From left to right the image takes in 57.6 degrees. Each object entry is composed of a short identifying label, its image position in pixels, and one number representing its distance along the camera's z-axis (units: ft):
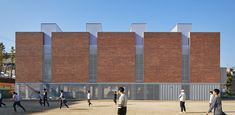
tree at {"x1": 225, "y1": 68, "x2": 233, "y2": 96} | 170.08
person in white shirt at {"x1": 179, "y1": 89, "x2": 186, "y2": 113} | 47.10
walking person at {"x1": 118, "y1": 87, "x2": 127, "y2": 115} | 23.86
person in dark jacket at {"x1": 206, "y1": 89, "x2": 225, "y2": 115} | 22.76
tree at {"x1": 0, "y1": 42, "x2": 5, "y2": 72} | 153.87
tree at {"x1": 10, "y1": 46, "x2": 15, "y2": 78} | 168.36
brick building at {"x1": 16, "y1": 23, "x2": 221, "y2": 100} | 104.11
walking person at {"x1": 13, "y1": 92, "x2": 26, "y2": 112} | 49.58
